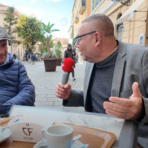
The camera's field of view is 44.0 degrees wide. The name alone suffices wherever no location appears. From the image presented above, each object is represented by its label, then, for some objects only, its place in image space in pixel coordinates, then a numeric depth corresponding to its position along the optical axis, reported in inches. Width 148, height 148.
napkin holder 31.5
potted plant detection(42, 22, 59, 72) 445.7
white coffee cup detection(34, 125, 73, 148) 24.5
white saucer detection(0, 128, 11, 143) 30.6
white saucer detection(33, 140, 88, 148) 27.9
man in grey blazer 54.1
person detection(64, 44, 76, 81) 339.6
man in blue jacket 72.7
